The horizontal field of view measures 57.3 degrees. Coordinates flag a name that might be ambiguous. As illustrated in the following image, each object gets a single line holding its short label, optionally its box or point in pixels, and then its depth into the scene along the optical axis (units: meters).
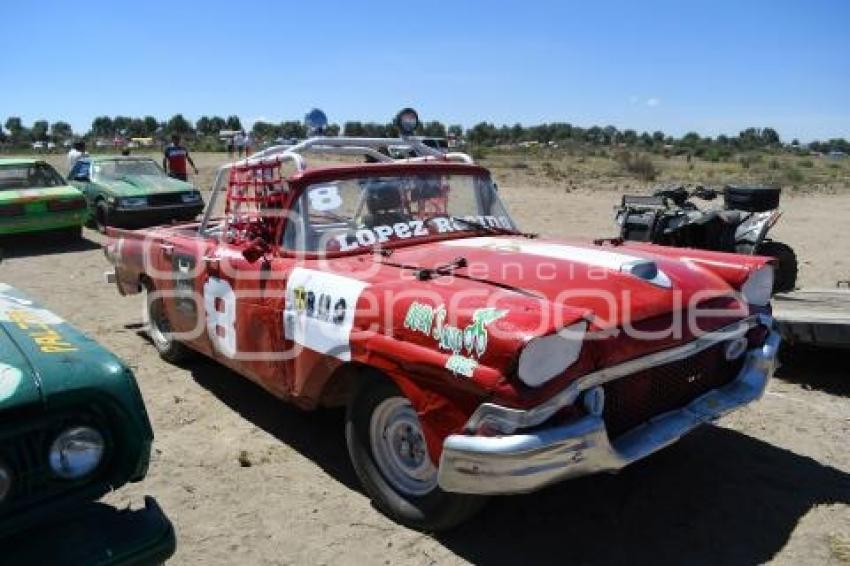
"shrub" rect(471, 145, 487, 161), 40.54
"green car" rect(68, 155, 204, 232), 13.30
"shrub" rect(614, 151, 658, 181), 28.84
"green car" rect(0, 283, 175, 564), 2.23
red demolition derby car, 3.02
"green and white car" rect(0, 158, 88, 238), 12.13
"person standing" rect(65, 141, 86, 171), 16.72
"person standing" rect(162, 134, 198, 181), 16.69
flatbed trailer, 5.31
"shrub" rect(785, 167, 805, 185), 27.56
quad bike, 7.06
